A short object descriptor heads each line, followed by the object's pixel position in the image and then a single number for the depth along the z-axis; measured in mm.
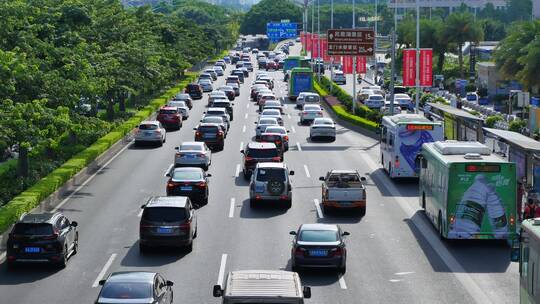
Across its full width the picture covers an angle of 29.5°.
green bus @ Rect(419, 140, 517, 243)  30781
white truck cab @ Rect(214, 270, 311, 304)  18141
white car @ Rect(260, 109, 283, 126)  68975
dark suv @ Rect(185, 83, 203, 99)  97875
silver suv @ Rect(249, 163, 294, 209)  38625
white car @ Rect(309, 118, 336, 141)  63406
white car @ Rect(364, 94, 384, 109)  88331
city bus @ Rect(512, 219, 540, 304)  18906
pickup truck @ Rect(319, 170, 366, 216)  37438
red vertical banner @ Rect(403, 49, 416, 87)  64875
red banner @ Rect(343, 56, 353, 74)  89419
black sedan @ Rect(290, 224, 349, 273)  27703
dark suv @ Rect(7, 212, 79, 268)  28250
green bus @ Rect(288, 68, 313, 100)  98125
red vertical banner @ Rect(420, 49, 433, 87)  64250
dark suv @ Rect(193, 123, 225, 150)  57625
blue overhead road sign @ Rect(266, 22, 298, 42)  176625
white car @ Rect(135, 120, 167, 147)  59438
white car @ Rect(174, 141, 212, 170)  47469
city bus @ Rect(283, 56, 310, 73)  132375
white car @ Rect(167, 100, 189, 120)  76875
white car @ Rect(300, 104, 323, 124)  74812
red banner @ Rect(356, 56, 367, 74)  87875
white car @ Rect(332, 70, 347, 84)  130375
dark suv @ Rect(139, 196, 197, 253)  30438
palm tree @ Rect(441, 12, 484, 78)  122750
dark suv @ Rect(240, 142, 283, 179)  45688
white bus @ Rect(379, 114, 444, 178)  43875
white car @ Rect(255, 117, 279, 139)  61094
